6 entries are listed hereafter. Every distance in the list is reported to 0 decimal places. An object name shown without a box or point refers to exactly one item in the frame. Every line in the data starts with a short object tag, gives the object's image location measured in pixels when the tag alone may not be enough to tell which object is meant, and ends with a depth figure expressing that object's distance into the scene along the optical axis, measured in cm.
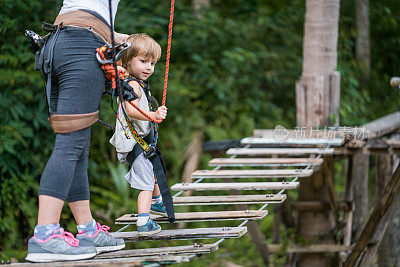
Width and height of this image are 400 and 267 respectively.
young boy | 629
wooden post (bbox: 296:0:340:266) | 1199
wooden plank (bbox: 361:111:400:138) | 1068
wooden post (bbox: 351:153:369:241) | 1346
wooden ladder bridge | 565
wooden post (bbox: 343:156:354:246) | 1225
